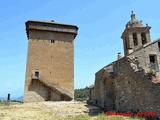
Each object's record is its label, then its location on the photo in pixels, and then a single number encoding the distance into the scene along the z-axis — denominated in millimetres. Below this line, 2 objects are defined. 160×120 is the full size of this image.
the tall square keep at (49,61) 23828
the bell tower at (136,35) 19875
